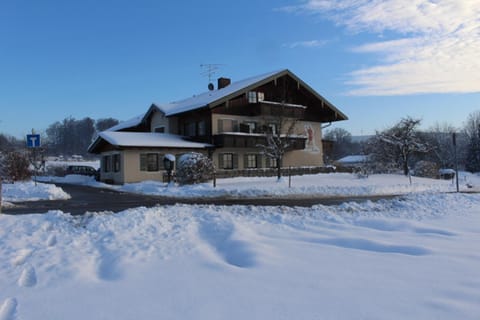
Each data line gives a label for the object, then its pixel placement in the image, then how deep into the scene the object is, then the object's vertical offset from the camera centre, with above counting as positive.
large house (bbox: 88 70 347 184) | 28.89 +3.16
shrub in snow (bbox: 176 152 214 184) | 22.38 -0.32
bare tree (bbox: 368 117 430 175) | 31.39 +1.36
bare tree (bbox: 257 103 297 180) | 26.16 +2.08
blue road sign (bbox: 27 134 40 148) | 18.36 +1.31
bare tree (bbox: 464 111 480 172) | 60.34 +1.14
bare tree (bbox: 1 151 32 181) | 24.28 +0.01
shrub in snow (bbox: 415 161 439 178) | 33.09 -0.88
